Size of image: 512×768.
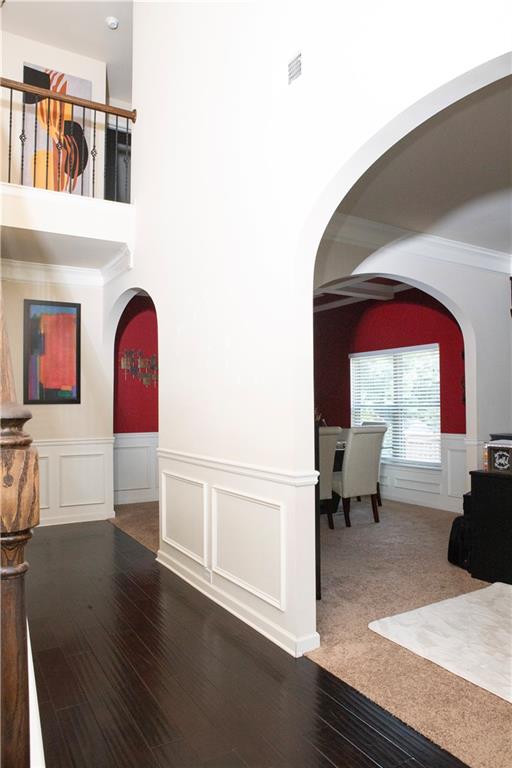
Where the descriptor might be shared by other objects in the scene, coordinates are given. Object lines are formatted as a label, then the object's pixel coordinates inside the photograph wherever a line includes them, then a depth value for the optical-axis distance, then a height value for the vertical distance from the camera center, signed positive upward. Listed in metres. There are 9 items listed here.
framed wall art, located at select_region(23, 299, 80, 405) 5.80 +0.55
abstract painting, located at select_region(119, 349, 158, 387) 6.90 +0.47
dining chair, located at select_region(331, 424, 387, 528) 5.56 -0.68
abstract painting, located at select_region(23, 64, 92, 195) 6.11 +3.09
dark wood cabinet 3.71 -0.87
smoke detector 5.70 +4.01
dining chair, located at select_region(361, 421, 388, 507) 7.72 -0.31
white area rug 2.55 -1.26
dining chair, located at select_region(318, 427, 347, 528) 5.16 -0.56
